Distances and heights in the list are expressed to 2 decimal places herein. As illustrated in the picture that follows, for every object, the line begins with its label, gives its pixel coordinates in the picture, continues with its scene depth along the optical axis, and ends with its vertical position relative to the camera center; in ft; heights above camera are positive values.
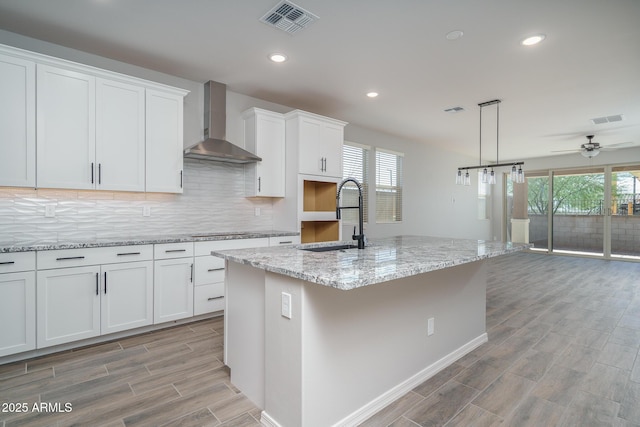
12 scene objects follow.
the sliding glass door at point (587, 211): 24.59 +0.15
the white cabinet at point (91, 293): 8.29 -2.26
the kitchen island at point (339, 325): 5.13 -2.23
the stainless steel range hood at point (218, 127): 11.93 +3.33
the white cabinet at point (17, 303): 7.73 -2.27
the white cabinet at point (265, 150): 13.09 +2.60
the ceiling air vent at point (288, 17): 7.84 +5.03
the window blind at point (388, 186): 19.66 +1.69
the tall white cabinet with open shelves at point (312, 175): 13.51 +1.66
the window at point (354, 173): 17.51 +2.22
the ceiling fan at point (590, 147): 20.39 +4.26
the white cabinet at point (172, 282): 10.03 -2.27
